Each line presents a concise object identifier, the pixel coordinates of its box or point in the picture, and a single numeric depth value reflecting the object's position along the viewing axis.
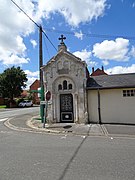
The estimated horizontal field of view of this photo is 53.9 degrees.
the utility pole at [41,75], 10.62
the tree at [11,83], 30.95
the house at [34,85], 47.41
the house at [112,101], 9.59
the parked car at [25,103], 30.99
